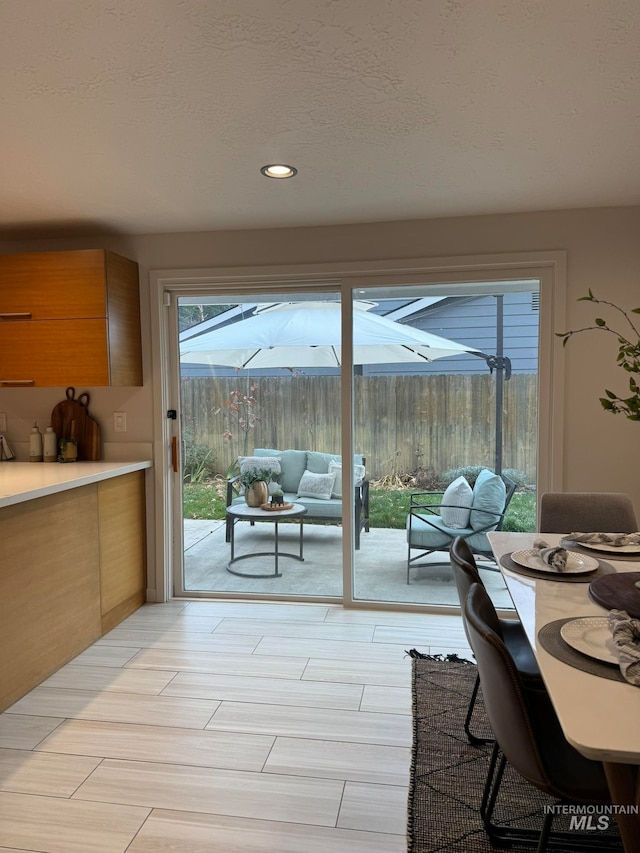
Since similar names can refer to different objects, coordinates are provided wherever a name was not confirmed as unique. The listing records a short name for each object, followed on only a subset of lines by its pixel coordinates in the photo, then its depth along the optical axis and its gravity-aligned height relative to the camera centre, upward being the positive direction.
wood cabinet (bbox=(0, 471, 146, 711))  2.51 -0.87
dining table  1.02 -0.59
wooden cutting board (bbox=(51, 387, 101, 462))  3.68 -0.13
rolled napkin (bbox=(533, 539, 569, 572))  1.88 -0.52
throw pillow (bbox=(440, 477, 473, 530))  3.48 -0.62
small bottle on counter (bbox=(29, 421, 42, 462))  3.63 -0.26
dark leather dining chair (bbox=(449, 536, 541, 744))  1.83 -0.89
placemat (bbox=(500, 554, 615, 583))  1.84 -0.57
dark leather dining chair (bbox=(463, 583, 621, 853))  1.28 -0.81
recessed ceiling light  2.54 +1.05
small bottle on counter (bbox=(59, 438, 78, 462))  3.60 -0.29
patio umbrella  3.52 +0.39
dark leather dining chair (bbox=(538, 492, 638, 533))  2.54 -0.51
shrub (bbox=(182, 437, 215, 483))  3.79 -0.39
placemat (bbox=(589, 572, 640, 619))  1.55 -0.55
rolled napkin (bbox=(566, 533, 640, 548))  2.16 -0.53
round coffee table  3.72 -0.74
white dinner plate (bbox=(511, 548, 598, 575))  1.88 -0.56
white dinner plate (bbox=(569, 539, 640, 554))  2.06 -0.54
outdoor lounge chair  3.45 -0.69
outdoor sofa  3.63 -0.51
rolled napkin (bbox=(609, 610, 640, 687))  1.20 -0.55
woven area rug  1.76 -1.33
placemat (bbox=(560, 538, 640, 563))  2.04 -0.56
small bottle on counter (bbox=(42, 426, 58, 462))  3.63 -0.26
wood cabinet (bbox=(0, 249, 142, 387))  3.28 +0.50
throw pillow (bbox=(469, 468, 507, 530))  3.45 -0.60
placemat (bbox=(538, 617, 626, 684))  1.24 -0.59
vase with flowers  3.77 -0.53
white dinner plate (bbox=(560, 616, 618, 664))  1.30 -0.57
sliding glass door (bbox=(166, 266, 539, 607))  3.43 -0.12
